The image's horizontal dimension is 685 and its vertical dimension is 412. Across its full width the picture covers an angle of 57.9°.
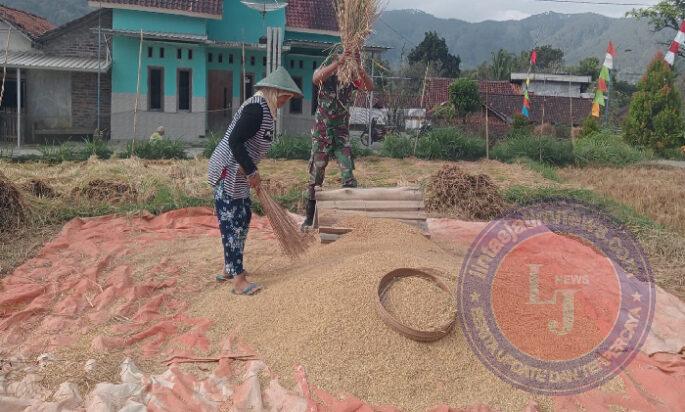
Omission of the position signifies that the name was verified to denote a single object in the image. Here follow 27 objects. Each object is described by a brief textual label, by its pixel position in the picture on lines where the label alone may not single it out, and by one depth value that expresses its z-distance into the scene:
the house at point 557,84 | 25.50
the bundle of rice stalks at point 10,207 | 5.31
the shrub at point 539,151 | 10.98
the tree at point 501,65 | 31.17
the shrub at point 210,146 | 10.35
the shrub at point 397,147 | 10.88
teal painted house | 13.70
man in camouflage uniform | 5.05
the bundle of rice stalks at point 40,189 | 6.23
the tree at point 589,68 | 30.91
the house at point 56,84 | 13.44
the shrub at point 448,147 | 10.88
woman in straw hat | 3.55
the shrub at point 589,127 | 14.19
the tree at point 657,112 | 13.66
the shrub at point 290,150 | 10.38
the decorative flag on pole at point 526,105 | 14.43
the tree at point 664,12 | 25.69
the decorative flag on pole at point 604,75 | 12.97
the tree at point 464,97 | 15.97
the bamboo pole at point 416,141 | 10.95
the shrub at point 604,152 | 11.41
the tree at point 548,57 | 37.94
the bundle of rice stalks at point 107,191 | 6.53
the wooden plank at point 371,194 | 4.76
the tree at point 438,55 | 32.81
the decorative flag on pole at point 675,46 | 12.27
